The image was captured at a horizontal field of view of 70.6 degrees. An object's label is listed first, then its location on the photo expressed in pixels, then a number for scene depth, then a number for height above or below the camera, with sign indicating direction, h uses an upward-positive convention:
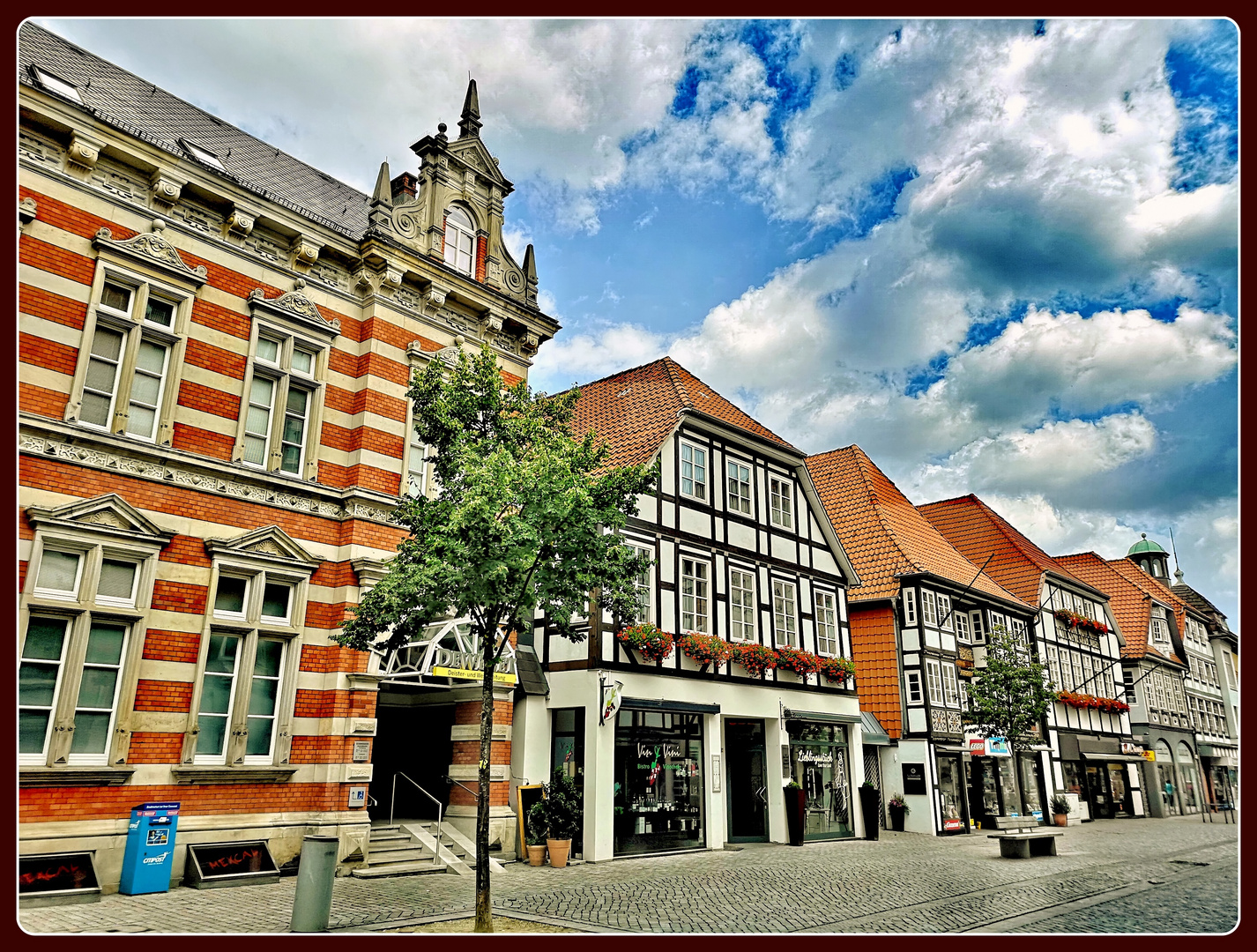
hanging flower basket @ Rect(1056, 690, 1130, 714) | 37.75 +2.50
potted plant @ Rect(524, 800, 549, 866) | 17.27 -1.32
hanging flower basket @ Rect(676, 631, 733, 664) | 21.14 +2.54
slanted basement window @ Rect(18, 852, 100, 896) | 10.87 -1.43
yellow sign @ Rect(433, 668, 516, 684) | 14.37 +1.30
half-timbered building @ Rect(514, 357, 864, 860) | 19.42 +2.12
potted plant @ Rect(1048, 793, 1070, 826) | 34.03 -1.80
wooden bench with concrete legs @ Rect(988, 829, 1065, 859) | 19.73 -1.80
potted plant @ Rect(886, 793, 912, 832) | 27.82 -1.53
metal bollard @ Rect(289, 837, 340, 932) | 9.79 -1.43
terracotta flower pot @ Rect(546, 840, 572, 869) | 17.08 -1.75
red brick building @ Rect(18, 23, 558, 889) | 12.12 +4.35
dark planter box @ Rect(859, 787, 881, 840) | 25.30 -1.34
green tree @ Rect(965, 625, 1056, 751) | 25.66 +1.79
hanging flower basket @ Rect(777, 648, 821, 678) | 24.00 +2.56
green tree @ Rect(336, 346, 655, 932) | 10.85 +2.73
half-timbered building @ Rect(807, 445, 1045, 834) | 28.78 +3.48
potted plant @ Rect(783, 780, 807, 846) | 22.62 -1.32
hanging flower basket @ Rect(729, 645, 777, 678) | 22.62 +2.49
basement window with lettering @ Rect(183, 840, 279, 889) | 12.43 -1.51
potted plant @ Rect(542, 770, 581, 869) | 17.11 -1.18
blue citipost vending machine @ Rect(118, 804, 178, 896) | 11.68 -1.21
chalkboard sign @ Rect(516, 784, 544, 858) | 17.48 -0.83
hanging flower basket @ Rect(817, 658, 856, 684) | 25.61 +2.50
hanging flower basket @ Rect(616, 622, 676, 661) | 19.78 +2.51
